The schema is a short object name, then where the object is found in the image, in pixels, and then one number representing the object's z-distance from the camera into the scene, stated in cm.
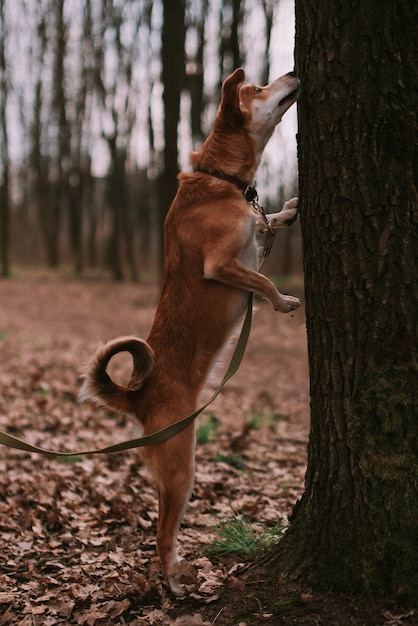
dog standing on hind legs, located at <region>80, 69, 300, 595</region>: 348
